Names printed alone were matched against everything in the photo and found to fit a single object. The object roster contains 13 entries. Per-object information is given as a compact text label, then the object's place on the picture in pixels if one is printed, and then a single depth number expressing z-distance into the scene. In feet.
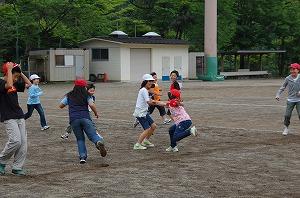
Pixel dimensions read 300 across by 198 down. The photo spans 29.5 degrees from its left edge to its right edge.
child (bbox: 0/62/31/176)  30.09
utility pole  155.53
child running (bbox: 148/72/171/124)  52.29
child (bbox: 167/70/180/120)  49.12
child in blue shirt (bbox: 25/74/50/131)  50.09
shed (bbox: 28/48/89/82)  142.20
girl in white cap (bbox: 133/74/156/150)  39.58
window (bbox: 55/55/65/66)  143.23
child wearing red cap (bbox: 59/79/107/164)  33.96
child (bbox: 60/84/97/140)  40.03
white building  152.05
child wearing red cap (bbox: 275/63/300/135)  46.06
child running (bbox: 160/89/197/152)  38.27
